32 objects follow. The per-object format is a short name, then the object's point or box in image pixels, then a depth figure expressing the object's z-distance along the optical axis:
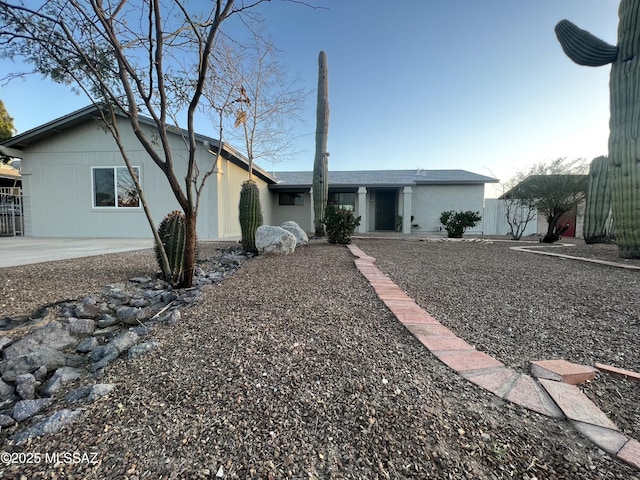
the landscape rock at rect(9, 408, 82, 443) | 1.09
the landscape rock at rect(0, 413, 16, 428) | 1.17
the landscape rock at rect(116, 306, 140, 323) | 2.39
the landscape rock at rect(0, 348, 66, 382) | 1.55
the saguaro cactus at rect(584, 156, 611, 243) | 7.40
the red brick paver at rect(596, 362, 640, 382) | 1.50
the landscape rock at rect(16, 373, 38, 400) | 1.38
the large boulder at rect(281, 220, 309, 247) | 7.13
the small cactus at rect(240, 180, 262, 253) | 6.05
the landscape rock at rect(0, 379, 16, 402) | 1.38
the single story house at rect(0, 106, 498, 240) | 8.86
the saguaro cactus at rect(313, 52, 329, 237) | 8.68
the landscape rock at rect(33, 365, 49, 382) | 1.53
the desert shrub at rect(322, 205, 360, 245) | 7.17
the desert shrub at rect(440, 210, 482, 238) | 9.91
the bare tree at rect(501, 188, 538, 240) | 10.29
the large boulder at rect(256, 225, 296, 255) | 5.55
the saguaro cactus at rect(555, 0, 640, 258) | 5.22
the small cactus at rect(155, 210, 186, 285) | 3.38
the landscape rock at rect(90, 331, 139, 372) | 1.63
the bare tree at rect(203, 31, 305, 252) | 5.74
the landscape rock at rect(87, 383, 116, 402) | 1.30
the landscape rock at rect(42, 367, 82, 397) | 1.40
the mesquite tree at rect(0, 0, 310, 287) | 2.75
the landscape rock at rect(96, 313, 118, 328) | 2.31
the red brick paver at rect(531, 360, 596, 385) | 1.47
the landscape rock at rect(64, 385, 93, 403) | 1.31
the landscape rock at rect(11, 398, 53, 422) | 1.22
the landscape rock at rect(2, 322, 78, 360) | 1.78
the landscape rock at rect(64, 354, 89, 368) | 1.68
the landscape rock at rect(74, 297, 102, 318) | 2.44
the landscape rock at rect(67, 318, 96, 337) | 2.12
